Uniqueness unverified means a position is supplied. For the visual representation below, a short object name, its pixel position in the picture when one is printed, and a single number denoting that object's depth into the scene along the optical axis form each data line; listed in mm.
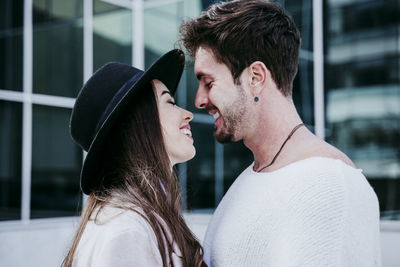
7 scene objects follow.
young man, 1244
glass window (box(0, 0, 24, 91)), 3947
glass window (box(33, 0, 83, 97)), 4301
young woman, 1379
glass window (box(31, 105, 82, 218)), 4262
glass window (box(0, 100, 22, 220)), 3947
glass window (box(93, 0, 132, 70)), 4988
